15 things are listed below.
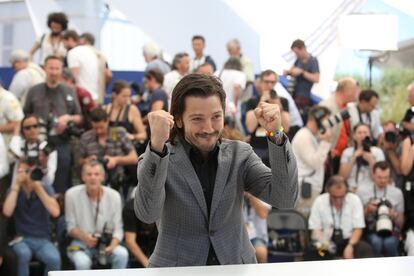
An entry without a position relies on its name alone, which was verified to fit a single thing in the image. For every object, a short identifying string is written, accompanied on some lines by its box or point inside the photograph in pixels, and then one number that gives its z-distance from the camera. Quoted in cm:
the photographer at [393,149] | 1014
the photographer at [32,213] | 865
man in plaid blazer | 339
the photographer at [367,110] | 1035
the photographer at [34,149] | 891
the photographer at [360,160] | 984
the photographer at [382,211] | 956
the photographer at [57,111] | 923
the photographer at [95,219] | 879
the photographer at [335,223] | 938
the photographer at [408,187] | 974
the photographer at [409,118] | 1033
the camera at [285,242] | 955
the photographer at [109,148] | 925
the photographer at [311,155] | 970
